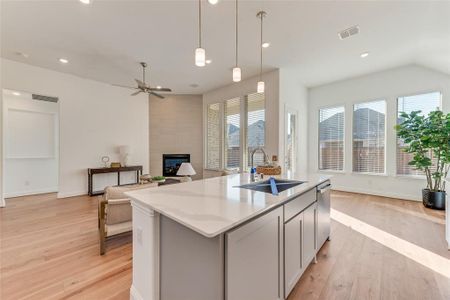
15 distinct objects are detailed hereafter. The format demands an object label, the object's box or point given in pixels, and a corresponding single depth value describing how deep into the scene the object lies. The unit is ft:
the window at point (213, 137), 22.03
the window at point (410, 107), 15.26
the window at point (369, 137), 17.52
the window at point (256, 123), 17.75
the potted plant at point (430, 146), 13.05
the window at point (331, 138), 19.69
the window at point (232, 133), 19.86
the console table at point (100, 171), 17.99
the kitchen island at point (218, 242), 3.63
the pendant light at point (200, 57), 6.35
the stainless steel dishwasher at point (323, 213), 7.79
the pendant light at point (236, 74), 7.73
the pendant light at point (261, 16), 9.20
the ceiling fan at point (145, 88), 13.50
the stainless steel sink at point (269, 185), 7.05
